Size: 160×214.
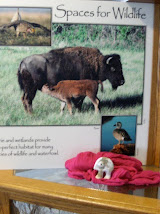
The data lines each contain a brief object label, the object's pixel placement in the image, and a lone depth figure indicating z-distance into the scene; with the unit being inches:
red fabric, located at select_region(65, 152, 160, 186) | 34.4
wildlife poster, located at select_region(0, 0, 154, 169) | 36.8
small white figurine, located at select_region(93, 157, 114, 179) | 34.5
